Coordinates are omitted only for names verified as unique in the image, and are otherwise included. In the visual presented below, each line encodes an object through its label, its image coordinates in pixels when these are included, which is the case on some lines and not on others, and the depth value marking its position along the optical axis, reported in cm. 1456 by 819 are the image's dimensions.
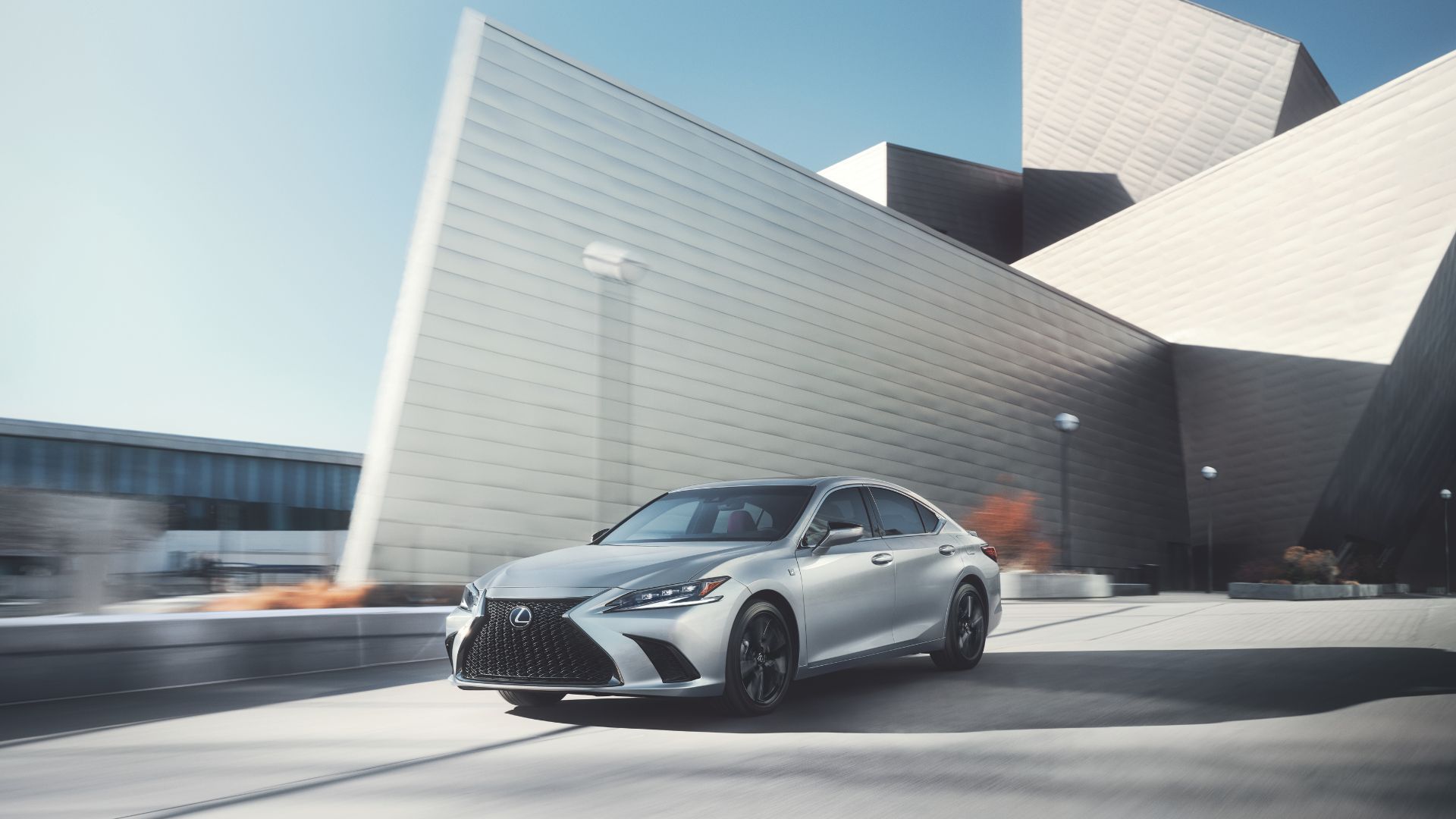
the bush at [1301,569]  2975
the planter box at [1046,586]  2238
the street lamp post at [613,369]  2300
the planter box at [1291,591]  2778
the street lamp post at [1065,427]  2284
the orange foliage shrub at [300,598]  1300
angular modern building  2116
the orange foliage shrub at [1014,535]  2578
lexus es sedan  573
